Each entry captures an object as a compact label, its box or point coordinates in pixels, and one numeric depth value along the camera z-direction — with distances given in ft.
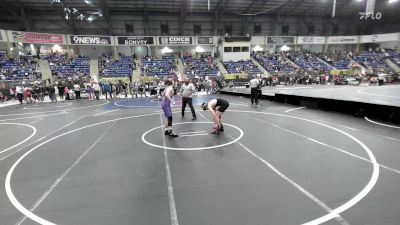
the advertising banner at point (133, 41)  124.88
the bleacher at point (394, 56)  133.08
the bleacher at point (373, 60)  132.29
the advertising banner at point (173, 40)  129.39
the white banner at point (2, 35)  95.85
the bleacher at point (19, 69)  90.22
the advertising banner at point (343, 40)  149.29
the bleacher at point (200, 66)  114.93
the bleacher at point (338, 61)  133.18
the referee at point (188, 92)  35.56
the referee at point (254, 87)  47.52
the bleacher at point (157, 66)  112.47
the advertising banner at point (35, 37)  100.68
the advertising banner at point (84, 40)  116.06
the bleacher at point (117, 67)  108.47
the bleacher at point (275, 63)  125.80
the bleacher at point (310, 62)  130.31
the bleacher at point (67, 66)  103.20
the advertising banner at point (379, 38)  142.18
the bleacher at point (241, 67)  119.34
